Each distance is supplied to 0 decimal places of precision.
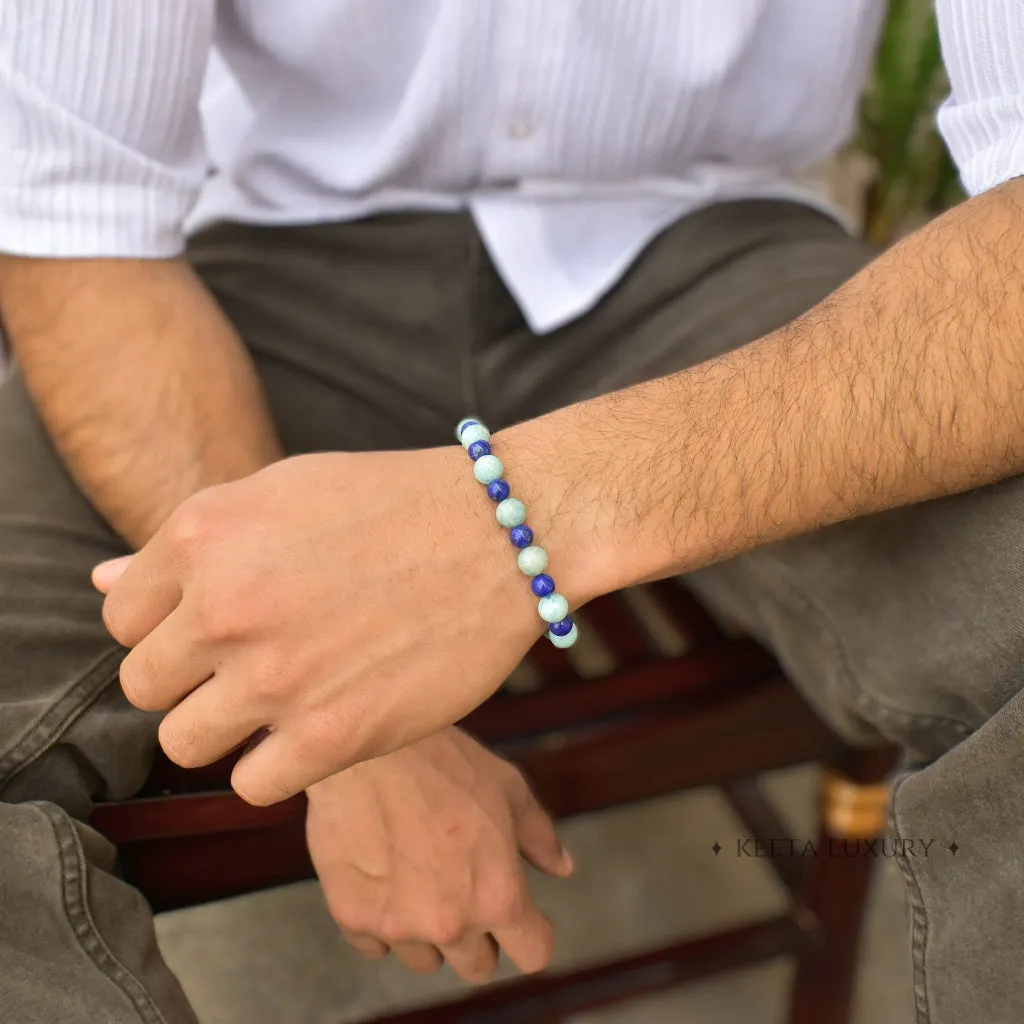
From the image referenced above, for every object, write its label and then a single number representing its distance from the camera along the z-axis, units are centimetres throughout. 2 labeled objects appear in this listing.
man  51
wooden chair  64
